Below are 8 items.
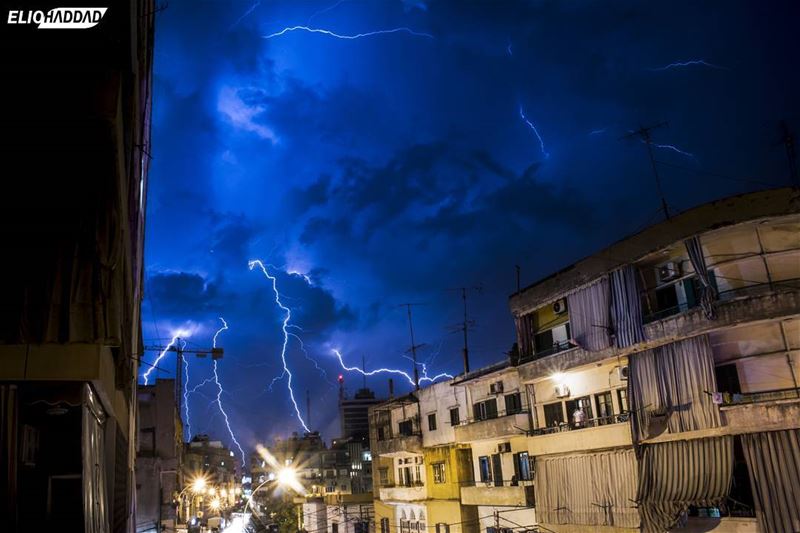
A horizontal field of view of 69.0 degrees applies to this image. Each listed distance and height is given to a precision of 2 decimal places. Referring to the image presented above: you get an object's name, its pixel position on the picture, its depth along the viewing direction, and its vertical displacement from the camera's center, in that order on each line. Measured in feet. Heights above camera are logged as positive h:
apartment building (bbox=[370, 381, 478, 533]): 85.25 -8.47
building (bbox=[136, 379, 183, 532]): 89.35 -2.14
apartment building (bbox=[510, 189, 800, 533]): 43.83 +0.64
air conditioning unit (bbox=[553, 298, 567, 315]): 63.16 +9.50
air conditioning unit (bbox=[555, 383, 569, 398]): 62.80 +0.65
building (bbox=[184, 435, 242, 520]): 168.76 -16.17
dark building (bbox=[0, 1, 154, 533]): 17.38 +6.18
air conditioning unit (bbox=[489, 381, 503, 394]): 76.33 +2.01
